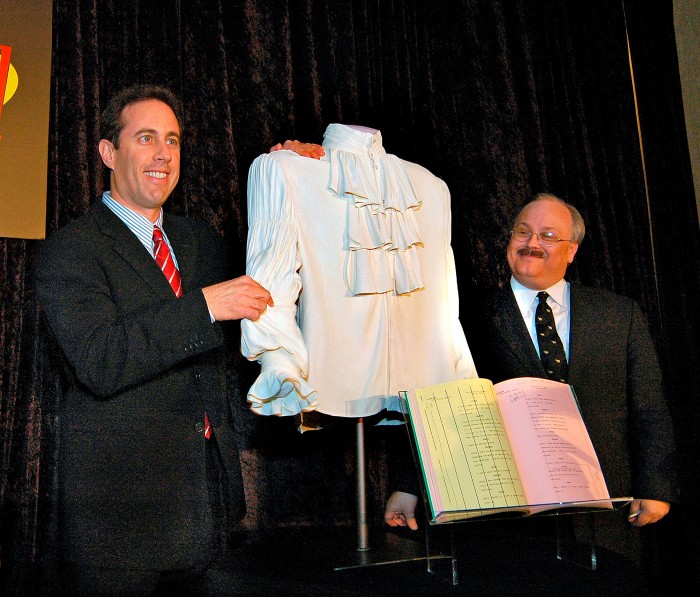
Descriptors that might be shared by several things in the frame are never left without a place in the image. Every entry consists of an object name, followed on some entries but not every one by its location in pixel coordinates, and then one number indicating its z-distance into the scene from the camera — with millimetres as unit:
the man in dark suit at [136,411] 1835
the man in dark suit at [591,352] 2482
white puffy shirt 2121
